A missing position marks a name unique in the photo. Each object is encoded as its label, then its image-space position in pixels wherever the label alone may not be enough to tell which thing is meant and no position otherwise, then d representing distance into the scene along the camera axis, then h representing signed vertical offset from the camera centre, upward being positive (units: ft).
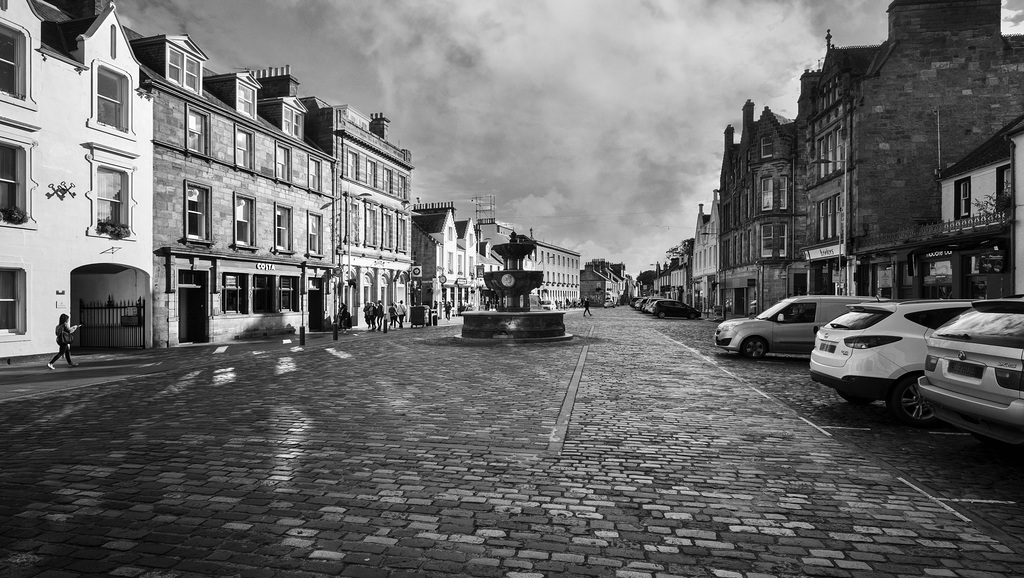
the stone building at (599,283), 456.04 +3.94
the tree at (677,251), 402.52 +26.41
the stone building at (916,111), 94.58 +28.83
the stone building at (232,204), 75.97 +12.99
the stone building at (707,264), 210.59 +9.23
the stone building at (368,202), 115.44 +19.03
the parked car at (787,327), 53.83 -3.68
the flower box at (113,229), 65.31 +6.82
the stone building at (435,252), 184.63 +11.88
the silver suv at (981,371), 17.93 -2.82
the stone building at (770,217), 145.18 +17.81
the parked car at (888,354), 27.04 -3.21
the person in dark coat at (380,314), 112.78 -4.90
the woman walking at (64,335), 52.75 -4.05
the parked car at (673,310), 164.35 -6.27
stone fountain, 78.07 -3.50
